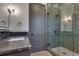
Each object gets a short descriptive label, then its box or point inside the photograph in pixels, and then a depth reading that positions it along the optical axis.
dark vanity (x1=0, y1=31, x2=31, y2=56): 1.44
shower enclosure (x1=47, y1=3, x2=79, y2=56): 1.52
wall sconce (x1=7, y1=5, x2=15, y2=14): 1.47
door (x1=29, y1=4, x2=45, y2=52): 1.50
